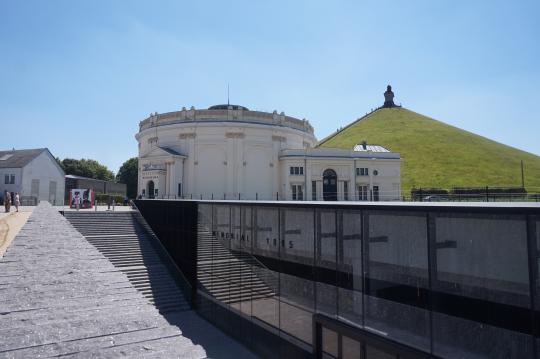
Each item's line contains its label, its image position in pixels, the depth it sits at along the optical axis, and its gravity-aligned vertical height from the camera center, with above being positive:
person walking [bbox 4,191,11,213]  29.98 -0.08
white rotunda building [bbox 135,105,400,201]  45.06 +4.63
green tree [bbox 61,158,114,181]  88.94 +8.08
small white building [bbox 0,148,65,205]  48.34 +3.59
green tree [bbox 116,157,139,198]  84.38 +6.19
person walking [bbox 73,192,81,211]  32.56 +0.07
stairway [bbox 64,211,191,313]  20.37 -3.25
